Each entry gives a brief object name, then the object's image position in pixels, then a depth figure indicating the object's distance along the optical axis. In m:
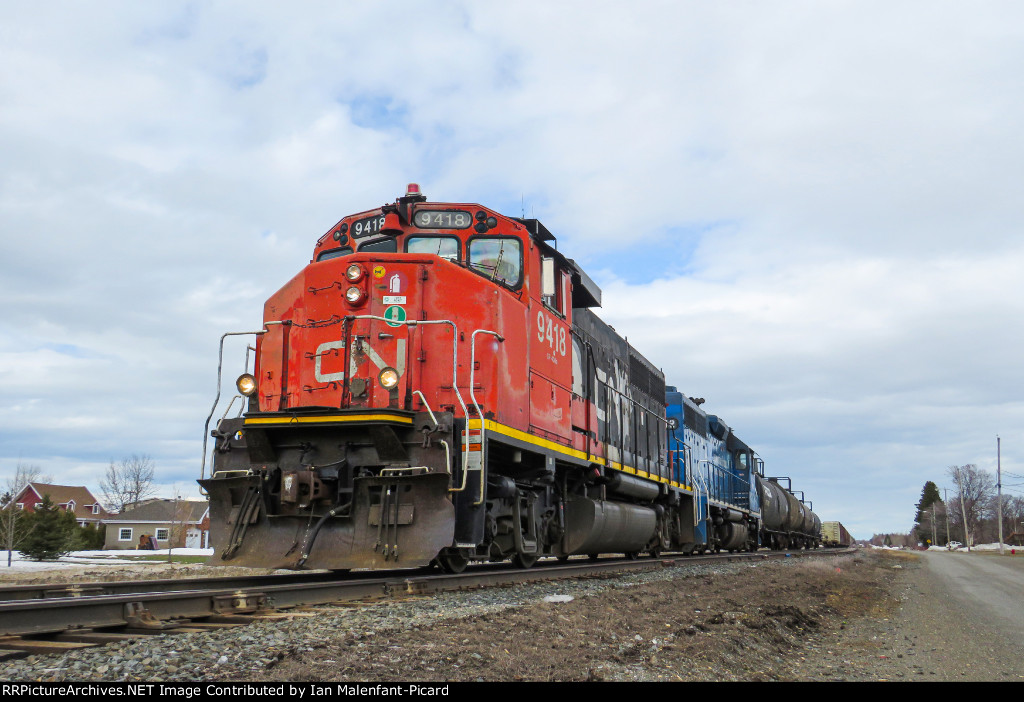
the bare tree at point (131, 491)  69.81
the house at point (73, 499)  58.28
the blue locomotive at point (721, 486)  17.30
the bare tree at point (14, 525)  25.95
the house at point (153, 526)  52.09
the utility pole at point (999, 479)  54.88
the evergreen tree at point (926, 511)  107.44
